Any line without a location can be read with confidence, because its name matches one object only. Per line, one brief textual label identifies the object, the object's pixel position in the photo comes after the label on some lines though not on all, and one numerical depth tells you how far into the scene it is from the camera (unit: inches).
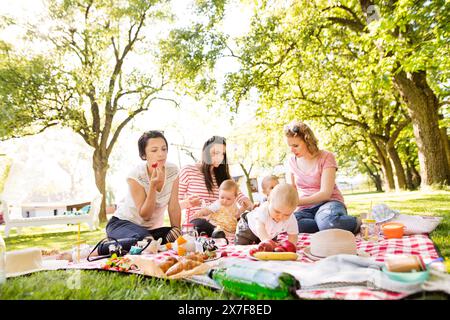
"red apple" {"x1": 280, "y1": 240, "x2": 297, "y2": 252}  58.6
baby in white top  61.1
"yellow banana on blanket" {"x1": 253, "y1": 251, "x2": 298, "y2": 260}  54.6
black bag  68.1
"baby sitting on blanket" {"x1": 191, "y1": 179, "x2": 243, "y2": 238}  84.2
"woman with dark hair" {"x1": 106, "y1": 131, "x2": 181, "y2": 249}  76.4
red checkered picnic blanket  36.1
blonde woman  78.1
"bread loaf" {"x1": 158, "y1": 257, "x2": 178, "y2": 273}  49.4
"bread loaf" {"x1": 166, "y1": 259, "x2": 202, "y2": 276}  47.9
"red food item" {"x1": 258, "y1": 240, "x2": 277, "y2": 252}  59.0
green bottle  36.8
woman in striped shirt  91.6
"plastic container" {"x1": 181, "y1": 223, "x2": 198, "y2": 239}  74.1
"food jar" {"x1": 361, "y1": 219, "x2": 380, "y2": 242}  73.6
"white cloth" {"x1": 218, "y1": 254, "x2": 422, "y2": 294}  36.2
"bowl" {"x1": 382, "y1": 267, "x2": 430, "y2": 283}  33.1
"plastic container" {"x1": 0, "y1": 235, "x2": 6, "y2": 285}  47.1
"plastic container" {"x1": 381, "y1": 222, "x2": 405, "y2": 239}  73.2
